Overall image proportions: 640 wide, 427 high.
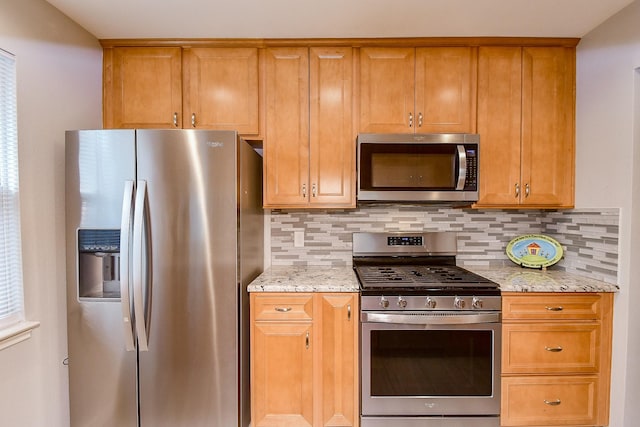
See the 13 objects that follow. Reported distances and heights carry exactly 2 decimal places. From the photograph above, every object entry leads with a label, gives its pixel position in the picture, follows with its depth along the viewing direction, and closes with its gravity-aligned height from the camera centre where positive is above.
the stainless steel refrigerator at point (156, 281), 1.58 -0.41
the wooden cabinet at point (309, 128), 2.07 +0.48
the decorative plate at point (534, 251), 2.22 -0.36
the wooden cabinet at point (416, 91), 2.07 +0.72
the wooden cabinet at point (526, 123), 2.07 +0.51
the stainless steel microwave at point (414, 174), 1.99 +0.17
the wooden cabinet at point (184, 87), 2.06 +0.74
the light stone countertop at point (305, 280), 1.80 -0.49
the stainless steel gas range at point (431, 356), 1.77 -0.87
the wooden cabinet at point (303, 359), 1.80 -0.90
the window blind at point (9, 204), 1.44 -0.02
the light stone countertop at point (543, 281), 1.79 -0.48
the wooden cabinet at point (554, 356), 1.80 -0.89
